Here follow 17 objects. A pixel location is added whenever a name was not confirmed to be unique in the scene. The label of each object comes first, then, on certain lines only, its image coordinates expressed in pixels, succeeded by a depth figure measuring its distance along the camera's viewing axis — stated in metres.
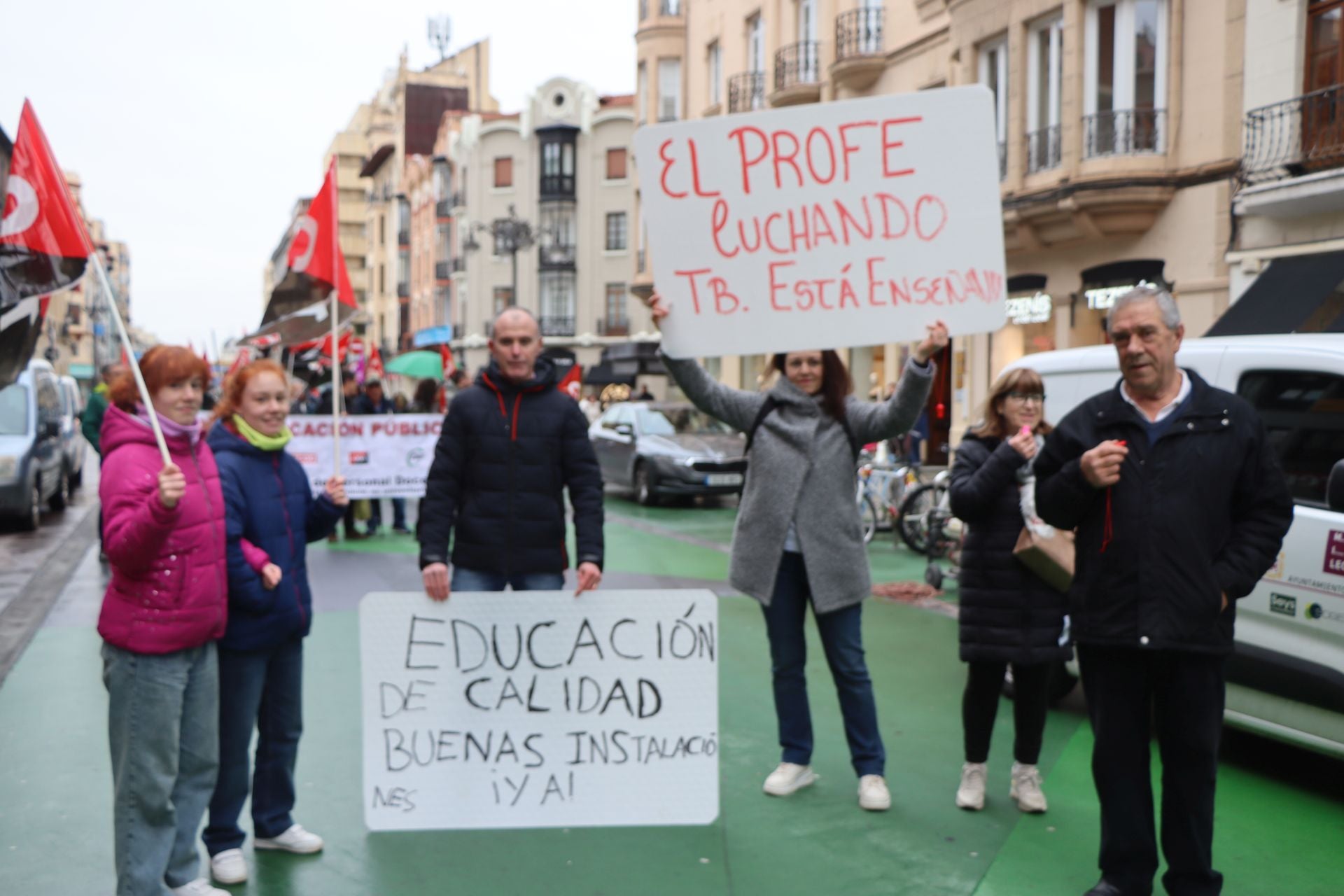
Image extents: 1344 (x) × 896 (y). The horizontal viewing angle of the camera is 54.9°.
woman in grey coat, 4.97
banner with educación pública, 14.07
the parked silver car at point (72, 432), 20.06
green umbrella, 25.14
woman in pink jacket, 3.73
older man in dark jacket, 3.79
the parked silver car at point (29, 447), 15.38
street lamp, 40.37
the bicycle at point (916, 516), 12.92
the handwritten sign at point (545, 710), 4.59
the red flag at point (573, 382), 23.56
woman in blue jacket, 4.14
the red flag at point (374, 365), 26.05
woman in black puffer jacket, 4.98
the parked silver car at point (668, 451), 18.36
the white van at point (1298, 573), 5.02
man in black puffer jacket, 4.82
